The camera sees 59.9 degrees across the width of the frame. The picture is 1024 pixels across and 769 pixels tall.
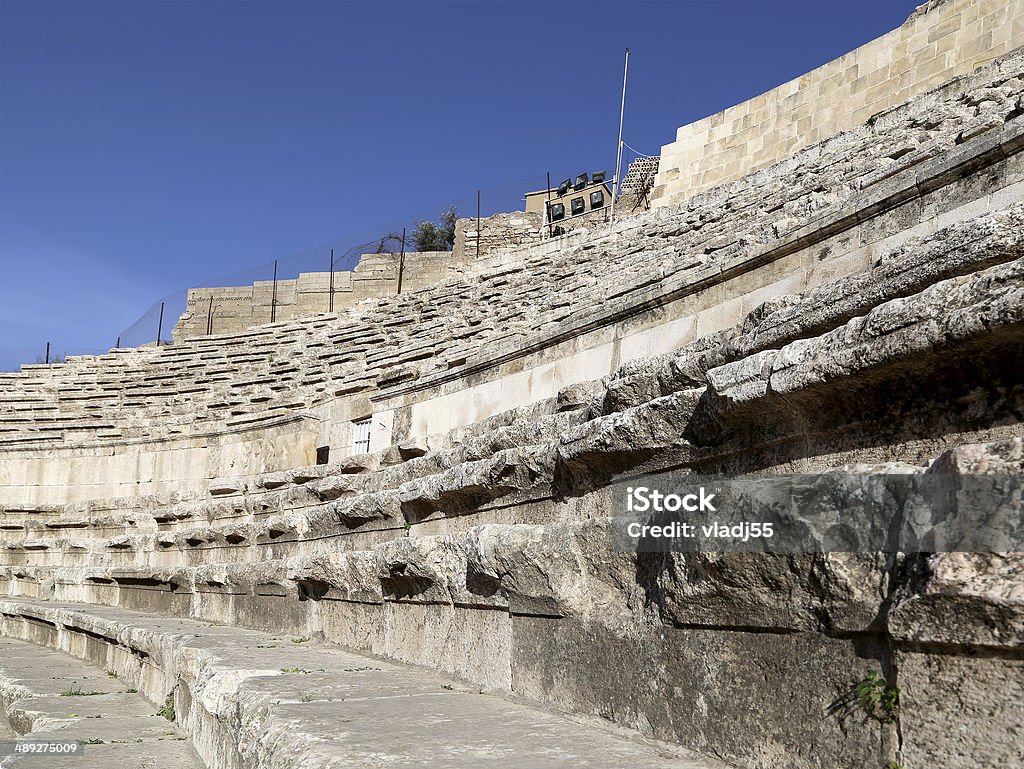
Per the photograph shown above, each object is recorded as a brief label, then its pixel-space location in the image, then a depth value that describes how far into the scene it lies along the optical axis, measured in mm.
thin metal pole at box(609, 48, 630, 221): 27406
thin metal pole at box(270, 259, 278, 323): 27891
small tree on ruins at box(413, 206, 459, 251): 37875
